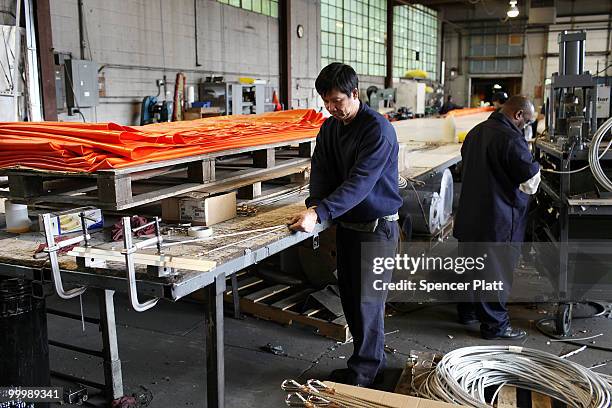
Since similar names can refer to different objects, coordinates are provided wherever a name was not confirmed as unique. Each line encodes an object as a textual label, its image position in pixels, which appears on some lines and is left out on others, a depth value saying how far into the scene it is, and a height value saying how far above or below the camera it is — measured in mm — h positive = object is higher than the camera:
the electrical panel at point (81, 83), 7389 +389
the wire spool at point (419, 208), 5320 -911
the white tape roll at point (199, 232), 2586 -546
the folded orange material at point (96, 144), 2395 -144
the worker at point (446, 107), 16550 +69
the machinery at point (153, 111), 8734 +18
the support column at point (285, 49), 12155 +1331
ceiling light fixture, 14485 +2465
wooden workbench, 2043 -595
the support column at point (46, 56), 6875 +692
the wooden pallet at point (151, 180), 2396 -359
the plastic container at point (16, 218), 2686 -493
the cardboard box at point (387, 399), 2539 -1303
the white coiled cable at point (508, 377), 2805 -1404
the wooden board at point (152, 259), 2012 -520
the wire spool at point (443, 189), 6023 -870
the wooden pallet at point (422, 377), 2957 -1506
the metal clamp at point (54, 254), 2070 -512
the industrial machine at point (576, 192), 3859 -596
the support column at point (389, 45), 18281 +2068
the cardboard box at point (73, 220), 2408 -478
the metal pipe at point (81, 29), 7645 +1127
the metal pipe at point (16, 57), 6645 +649
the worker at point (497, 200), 3850 -628
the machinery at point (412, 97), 13852 +312
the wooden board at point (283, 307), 4016 -1476
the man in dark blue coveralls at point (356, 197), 2777 -442
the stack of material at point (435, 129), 8352 -291
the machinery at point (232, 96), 9648 +274
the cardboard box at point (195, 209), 2791 -477
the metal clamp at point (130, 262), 1962 -512
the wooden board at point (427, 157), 5371 -525
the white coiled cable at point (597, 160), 3719 -338
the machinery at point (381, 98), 12805 +269
